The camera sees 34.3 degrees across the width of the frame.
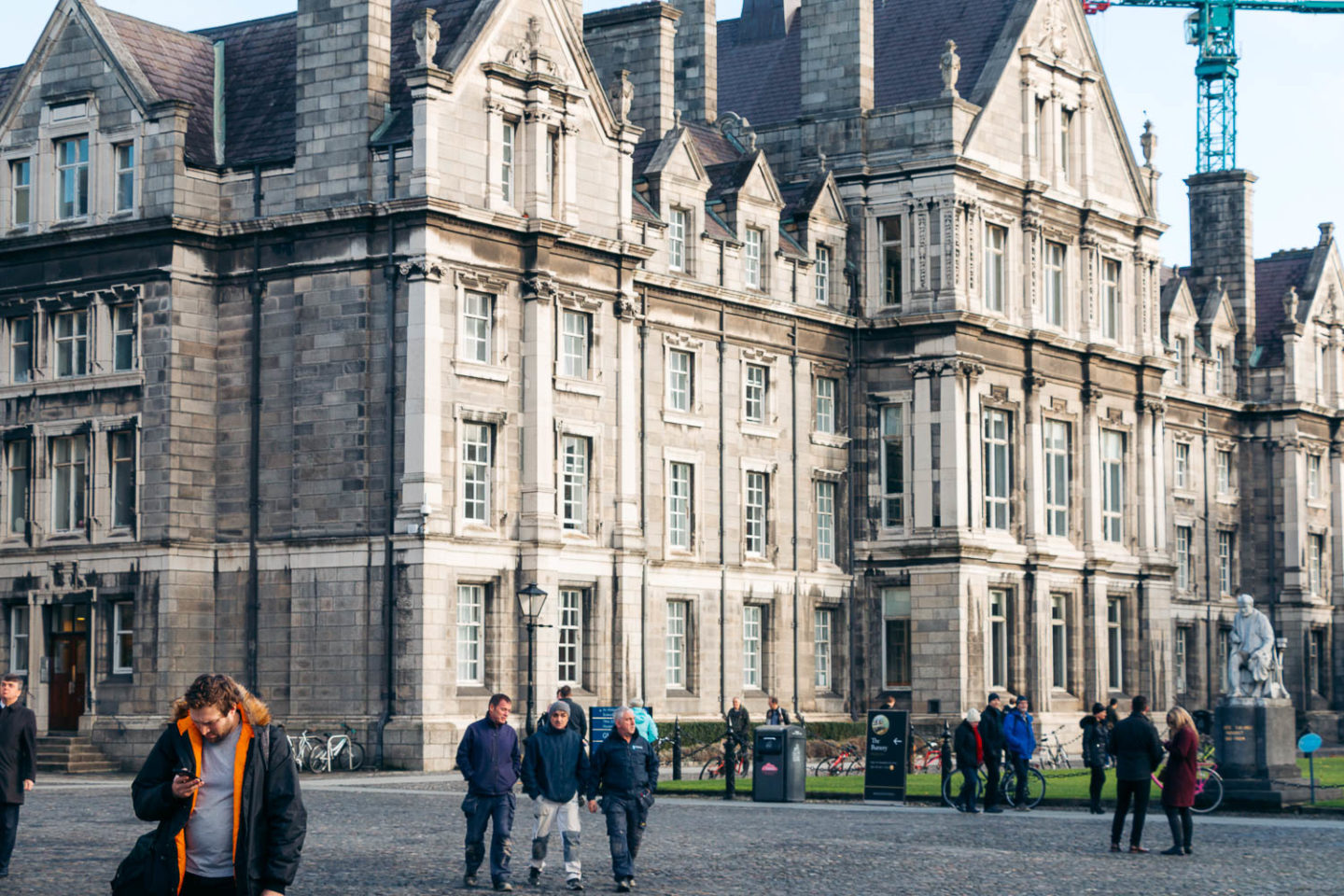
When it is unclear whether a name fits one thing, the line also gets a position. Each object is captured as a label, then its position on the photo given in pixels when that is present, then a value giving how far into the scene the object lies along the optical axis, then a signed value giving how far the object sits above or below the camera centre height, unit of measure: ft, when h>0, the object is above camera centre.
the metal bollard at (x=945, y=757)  120.98 -8.86
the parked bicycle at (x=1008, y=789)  113.80 -9.91
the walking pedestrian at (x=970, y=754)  109.60 -7.76
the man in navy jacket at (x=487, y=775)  70.95 -5.67
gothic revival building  148.25 +18.20
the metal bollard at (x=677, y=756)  132.77 -9.54
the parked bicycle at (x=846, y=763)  147.33 -11.18
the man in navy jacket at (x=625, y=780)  71.31 -5.95
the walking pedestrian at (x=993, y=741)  110.42 -7.22
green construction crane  328.90 +83.49
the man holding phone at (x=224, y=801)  37.22 -3.43
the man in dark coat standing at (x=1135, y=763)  86.17 -6.52
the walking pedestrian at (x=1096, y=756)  109.81 -7.93
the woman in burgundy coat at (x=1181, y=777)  85.25 -6.93
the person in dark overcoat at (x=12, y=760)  68.13 -4.92
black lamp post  132.46 -0.35
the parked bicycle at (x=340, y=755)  141.59 -10.03
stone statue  114.93 -3.16
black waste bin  116.26 -8.85
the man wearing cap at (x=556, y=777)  70.90 -5.79
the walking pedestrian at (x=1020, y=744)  112.47 -7.44
